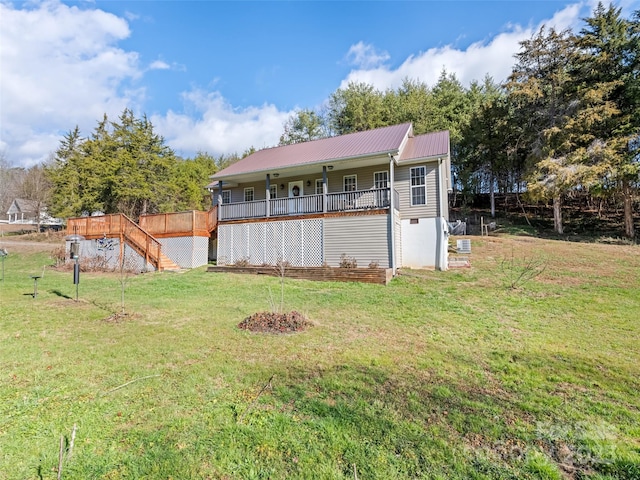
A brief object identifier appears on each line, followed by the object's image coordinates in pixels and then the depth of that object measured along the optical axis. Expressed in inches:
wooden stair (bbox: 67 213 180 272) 598.2
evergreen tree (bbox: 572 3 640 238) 732.0
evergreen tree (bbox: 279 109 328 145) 1189.1
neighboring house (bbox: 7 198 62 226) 1299.2
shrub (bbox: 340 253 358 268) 489.4
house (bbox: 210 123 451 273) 498.3
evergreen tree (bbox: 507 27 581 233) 799.1
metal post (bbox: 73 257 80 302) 345.4
